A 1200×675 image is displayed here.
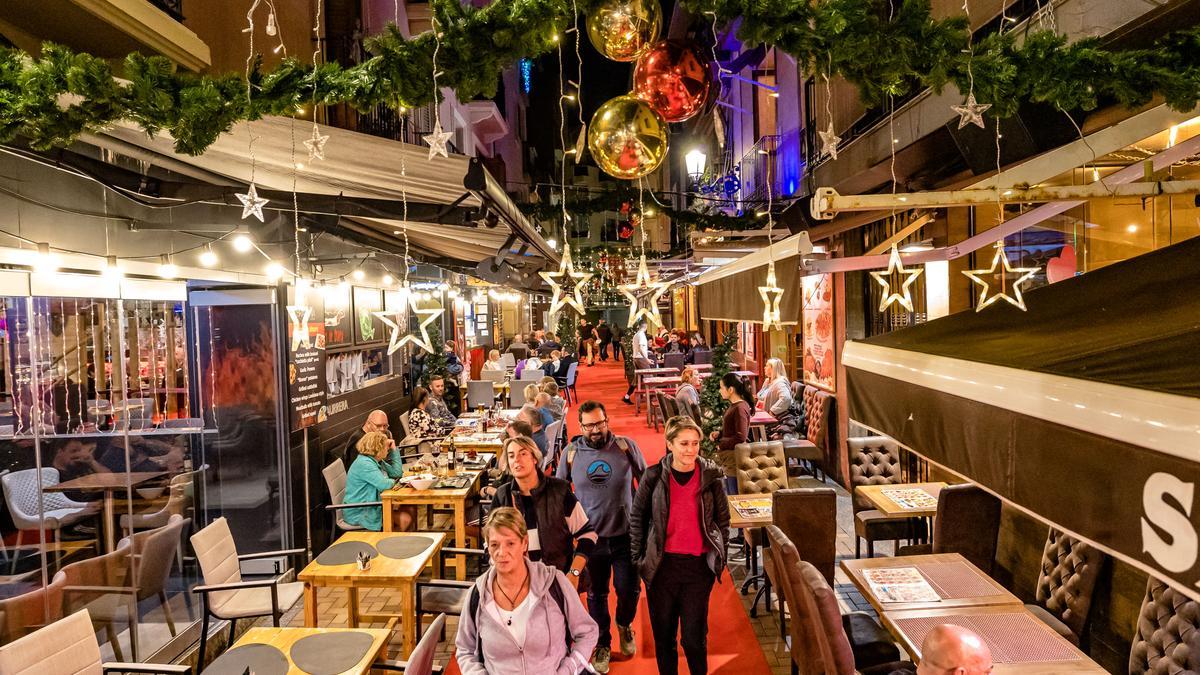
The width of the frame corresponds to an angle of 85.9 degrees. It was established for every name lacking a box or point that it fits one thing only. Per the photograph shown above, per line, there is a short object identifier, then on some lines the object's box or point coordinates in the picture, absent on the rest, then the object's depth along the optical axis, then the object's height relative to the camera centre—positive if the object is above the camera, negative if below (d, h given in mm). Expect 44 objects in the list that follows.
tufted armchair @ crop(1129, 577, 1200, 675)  3305 -1744
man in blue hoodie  4699 -1293
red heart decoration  5933 +442
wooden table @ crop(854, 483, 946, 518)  5523 -1654
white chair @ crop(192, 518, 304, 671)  4547 -1795
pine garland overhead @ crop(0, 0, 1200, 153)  2553 +1070
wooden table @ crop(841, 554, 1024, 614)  3881 -1716
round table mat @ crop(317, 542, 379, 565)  4652 -1613
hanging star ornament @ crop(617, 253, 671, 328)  4364 +198
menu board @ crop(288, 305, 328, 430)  6898 -473
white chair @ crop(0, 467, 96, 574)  4301 -1093
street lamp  10586 +2685
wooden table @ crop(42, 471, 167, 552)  5023 -1131
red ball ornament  3334 +1303
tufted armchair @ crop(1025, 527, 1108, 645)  4148 -1851
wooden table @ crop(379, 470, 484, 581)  6168 -1612
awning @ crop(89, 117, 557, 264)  3861 +1159
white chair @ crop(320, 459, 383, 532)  6500 -1648
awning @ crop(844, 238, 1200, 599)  1434 -266
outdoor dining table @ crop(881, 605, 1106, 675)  3178 -1735
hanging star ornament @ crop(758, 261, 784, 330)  3781 +111
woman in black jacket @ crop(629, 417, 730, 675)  4109 -1403
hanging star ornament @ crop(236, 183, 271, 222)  3707 +789
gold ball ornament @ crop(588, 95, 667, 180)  3266 +976
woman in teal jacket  6352 -1504
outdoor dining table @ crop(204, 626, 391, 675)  3314 -1697
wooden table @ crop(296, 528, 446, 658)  4359 -1658
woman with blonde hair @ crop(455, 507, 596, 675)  3080 -1407
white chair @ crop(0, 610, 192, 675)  3049 -1537
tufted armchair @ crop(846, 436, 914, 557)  7055 -1567
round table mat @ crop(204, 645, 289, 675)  3311 -1703
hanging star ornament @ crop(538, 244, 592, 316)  3936 +263
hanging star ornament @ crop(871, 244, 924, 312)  4223 +154
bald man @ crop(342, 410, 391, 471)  6793 -934
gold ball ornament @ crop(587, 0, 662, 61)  2906 +1392
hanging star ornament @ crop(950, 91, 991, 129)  2806 +907
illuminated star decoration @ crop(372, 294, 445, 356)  3770 +25
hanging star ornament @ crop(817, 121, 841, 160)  3102 +882
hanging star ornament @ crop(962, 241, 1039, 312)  3196 +100
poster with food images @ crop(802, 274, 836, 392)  9797 -178
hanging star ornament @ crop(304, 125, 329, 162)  3144 +968
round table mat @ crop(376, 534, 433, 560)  4766 -1620
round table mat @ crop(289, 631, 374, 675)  3309 -1693
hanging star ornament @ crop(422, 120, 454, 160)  3012 +909
